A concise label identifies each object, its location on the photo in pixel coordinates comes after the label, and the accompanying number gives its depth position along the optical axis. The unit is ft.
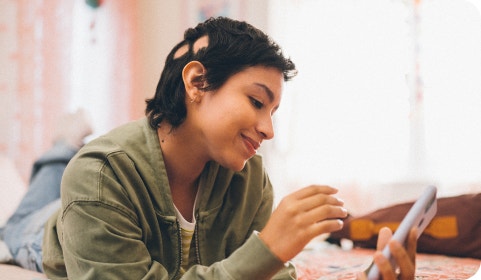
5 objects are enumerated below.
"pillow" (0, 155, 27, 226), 6.18
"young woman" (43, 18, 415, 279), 2.46
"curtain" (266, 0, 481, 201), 6.86
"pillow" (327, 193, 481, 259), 4.82
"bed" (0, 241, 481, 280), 3.87
